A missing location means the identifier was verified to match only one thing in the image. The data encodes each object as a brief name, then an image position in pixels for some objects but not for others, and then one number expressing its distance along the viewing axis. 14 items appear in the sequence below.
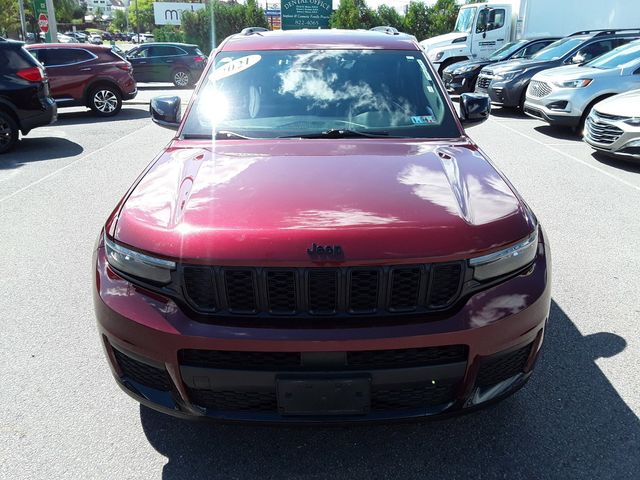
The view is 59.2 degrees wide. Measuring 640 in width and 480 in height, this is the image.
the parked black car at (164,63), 20.86
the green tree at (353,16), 35.03
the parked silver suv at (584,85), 10.25
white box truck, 18.83
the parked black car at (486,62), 16.25
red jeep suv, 2.05
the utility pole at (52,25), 24.28
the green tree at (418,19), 32.84
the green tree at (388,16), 34.69
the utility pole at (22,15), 31.13
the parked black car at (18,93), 9.22
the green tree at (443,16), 31.98
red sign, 25.26
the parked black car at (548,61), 13.28
